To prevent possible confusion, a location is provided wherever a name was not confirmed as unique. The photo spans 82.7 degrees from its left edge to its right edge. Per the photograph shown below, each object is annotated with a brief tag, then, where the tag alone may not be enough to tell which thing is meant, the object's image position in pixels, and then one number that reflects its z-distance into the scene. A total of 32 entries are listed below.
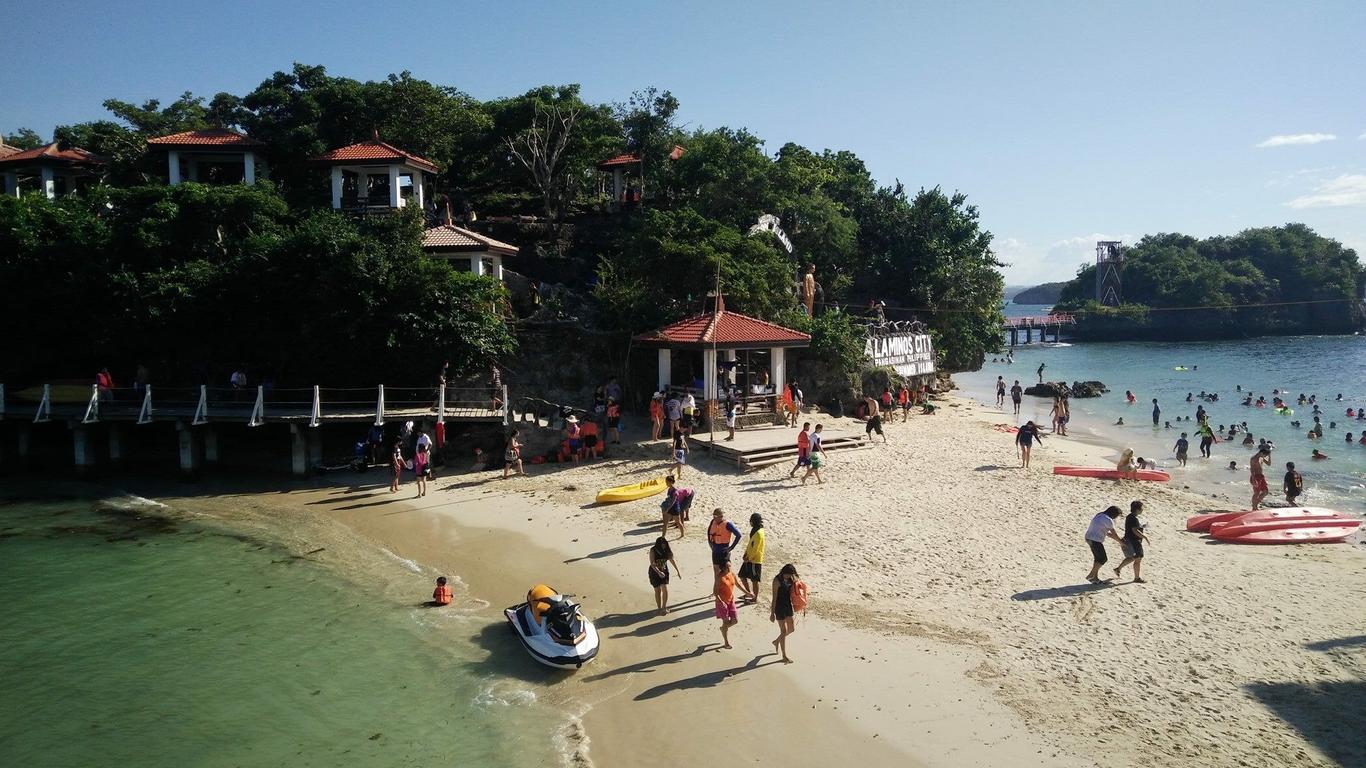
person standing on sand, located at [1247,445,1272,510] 19.80
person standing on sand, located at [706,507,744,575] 12.62
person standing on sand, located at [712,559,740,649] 11.33
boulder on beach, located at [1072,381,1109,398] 51.34
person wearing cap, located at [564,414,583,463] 23.06
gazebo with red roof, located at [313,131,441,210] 34.06
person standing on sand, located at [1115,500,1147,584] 13.38
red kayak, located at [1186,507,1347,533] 17.16
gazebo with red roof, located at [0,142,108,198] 38.44
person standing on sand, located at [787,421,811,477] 20.02
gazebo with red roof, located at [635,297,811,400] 24.17
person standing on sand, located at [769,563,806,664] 10.71
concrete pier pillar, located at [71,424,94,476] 26.00
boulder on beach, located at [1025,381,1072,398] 49.16
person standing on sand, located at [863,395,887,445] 24.45
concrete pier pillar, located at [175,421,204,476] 24.23
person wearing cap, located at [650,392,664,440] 23.56
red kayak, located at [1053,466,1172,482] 21.80
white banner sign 33.12
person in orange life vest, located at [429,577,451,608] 13.99
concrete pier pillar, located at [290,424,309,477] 23.88
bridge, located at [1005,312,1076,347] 100.88
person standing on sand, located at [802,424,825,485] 19.90
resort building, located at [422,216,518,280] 30.28
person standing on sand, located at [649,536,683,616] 12.49
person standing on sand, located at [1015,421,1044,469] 22.48
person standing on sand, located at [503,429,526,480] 22.12
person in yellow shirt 12.69
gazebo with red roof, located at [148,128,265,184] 35.81
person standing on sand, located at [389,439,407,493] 21.47
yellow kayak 19.03
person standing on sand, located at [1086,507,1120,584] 13.52
